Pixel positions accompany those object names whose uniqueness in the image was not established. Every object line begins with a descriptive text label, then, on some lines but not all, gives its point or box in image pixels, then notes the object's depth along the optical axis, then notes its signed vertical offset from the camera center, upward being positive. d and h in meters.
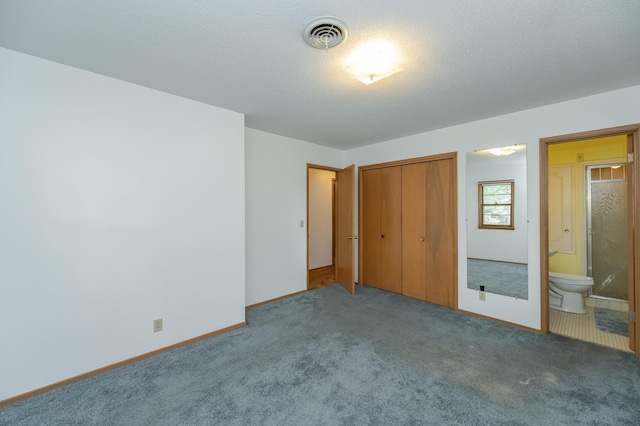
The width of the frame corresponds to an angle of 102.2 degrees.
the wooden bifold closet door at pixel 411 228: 3.57 -0.22
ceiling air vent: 1.50 +1.12
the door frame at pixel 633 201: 2.37 +0.10
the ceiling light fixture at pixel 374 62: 1.77 +1.13
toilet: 3.30 -1.04
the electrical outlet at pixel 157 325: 2.43 -1.05
